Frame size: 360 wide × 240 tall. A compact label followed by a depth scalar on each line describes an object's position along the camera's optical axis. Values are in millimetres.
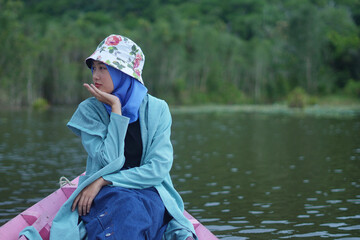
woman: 2893
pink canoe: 3288
